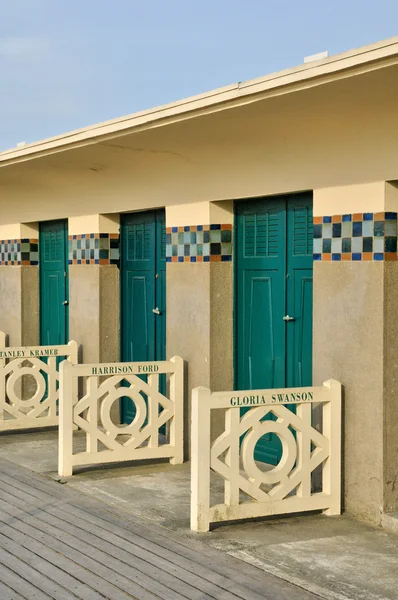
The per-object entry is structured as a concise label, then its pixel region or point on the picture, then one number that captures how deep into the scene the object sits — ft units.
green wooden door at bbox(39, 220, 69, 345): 39.47
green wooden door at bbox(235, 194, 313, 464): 26.37
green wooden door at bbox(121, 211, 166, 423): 33.14
